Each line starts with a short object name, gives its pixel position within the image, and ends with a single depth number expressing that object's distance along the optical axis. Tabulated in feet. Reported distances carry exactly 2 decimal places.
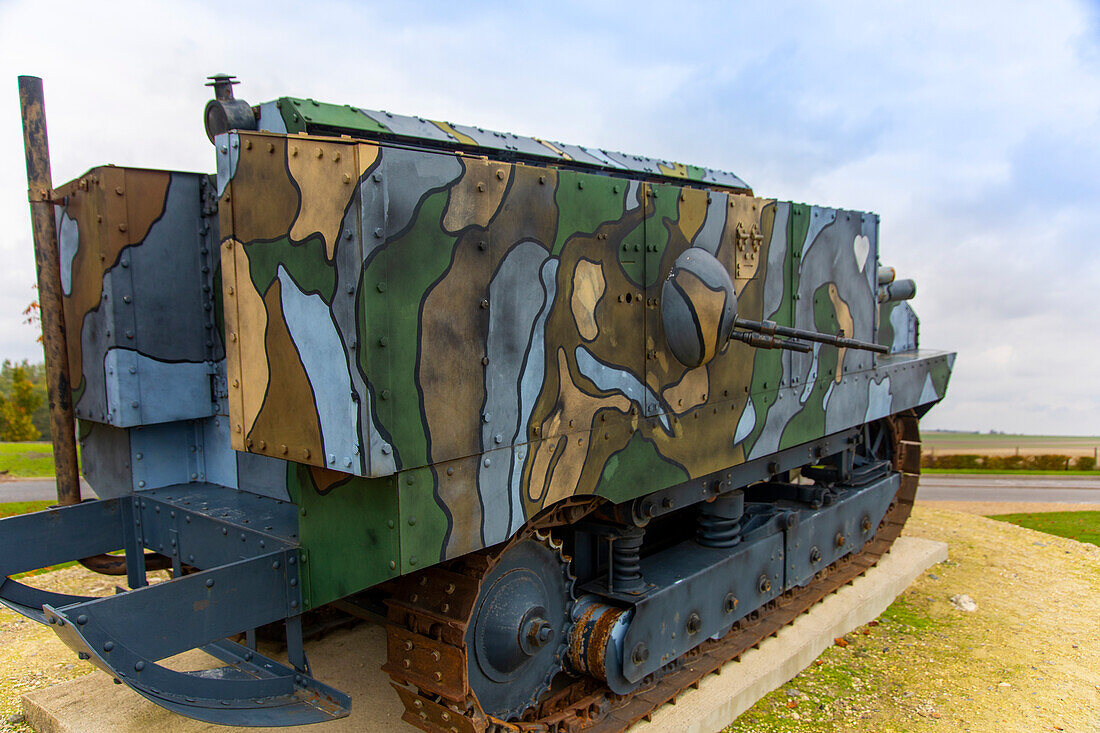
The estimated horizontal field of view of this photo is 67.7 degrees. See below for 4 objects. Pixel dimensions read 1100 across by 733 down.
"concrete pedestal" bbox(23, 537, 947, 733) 14.46
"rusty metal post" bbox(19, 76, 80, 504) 14.87
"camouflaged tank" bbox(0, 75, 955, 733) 9.53
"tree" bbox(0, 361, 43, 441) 83.76
